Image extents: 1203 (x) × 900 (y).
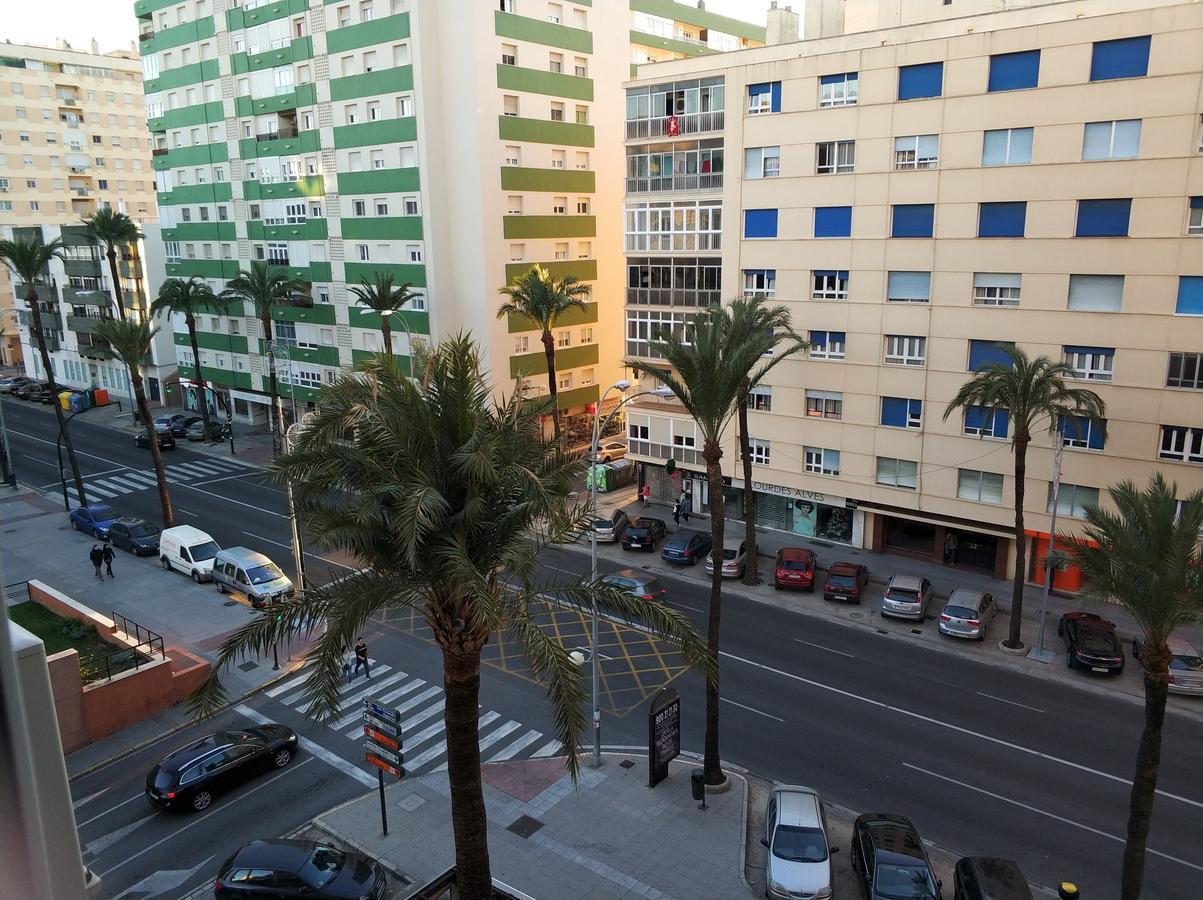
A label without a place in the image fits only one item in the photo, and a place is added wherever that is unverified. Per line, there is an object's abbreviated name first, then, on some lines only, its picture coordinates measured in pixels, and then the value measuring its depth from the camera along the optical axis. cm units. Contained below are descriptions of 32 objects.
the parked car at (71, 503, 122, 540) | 4019
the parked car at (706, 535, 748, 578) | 3535
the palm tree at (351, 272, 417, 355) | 4516
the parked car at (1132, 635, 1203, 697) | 2575
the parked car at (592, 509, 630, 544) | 3991
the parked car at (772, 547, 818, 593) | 3391
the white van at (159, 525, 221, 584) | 3491
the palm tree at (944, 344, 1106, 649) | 2811
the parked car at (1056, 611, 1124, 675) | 2703
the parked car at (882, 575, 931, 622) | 3105
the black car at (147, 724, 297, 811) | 2033
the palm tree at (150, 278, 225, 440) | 5506
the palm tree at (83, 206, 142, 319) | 5525
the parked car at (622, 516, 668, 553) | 3869
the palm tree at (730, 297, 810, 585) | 3183
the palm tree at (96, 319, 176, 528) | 3719
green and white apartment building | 4903
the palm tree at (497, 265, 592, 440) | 4350
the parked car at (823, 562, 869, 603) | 3272
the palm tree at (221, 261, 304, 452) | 5369
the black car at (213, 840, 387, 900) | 1678
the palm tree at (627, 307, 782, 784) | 2055
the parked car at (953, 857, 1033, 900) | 1647
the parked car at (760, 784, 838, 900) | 1714
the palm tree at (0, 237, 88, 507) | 4238
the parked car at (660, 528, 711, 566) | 3684
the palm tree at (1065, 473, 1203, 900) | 1606
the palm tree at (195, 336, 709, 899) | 1283
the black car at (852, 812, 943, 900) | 1684
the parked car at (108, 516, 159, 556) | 3797
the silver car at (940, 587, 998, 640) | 2945
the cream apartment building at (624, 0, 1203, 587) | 2966
